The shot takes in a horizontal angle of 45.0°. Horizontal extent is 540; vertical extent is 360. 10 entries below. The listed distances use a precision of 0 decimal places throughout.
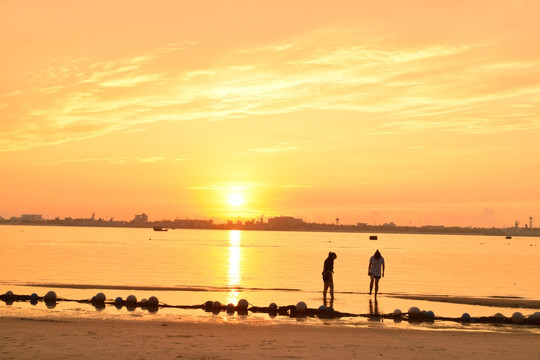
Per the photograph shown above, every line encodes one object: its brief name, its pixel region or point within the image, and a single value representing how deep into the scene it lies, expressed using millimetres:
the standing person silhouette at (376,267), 35500
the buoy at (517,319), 27562
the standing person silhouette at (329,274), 34000
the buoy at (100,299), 31188
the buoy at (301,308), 28328
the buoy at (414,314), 27719
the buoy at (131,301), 30555
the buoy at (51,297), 31719
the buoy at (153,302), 30141
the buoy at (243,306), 29219
